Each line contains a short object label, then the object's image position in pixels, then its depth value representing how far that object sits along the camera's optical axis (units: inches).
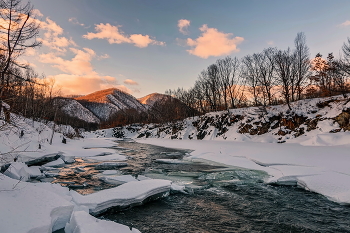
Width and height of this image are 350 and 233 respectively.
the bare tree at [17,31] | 384.6
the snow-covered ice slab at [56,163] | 439.4
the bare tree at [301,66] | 1002.4
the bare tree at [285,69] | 1031.0
